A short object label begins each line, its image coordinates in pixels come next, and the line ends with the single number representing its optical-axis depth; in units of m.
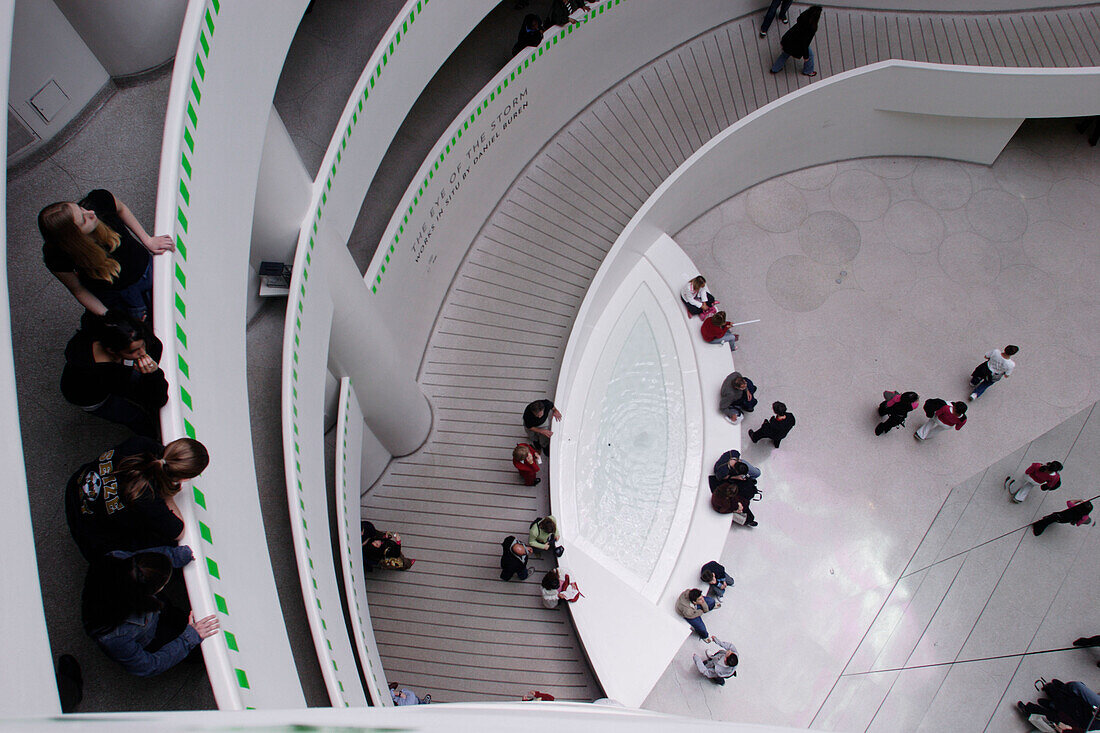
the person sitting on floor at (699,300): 10.03
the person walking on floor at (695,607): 8.13
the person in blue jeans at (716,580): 8.39
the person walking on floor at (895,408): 9.20
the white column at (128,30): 4.04
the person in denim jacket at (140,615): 2.79
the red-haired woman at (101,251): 2.89
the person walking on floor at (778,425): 9.13
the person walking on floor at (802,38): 9.80
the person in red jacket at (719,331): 9.75
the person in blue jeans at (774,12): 10.64
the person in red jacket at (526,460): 7.54
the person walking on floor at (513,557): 7.12
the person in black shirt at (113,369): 3.04
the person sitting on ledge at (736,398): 9.34
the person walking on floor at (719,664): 7.88
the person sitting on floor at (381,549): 7.23
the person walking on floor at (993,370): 9.54
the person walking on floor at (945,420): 9.28
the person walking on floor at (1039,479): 5.73
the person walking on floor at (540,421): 7.61
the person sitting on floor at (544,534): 7.30
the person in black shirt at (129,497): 2.87
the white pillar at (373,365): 6.10
